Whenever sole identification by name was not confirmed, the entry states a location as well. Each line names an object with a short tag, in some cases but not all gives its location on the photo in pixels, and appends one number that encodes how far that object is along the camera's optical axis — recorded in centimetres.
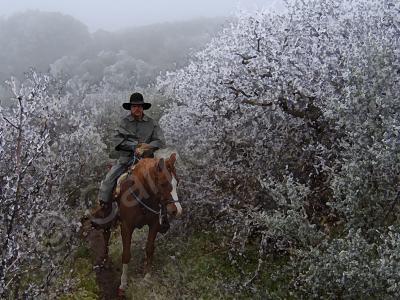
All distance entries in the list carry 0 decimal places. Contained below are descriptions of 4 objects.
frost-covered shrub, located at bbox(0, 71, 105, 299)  566
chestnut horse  805
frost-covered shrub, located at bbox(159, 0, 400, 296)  660
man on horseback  882
